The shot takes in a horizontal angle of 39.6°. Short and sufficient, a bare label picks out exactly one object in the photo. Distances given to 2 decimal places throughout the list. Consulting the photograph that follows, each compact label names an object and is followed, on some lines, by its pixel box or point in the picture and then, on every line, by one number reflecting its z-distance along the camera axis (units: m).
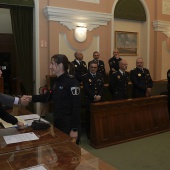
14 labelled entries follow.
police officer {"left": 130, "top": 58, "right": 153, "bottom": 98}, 5.30
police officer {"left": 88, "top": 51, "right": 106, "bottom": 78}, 6.35
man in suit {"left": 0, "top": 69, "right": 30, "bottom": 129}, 2.20
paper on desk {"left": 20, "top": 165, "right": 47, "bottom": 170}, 1.43
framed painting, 7.93
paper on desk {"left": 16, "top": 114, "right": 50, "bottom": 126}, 2.49
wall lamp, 6.79
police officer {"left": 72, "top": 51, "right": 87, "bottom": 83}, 5.95
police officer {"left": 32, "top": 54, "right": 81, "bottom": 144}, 2.52
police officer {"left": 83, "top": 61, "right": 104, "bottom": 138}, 4.57
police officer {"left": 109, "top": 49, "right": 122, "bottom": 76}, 6.76
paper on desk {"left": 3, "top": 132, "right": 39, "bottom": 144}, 1.94
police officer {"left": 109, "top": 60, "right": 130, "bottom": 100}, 4.89
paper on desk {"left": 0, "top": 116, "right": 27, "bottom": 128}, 2.38
